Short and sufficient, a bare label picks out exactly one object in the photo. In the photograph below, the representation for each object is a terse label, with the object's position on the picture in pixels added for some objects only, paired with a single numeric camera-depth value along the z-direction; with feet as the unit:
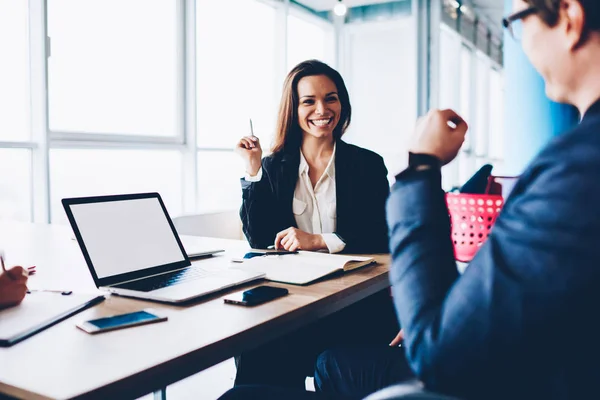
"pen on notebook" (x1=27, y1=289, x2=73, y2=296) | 3.62
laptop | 3.65
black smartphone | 3.36
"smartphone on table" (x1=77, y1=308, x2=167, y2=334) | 2.81
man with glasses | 1.70
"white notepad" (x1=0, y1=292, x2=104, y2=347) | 2.71
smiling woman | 5.56
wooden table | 2.16
